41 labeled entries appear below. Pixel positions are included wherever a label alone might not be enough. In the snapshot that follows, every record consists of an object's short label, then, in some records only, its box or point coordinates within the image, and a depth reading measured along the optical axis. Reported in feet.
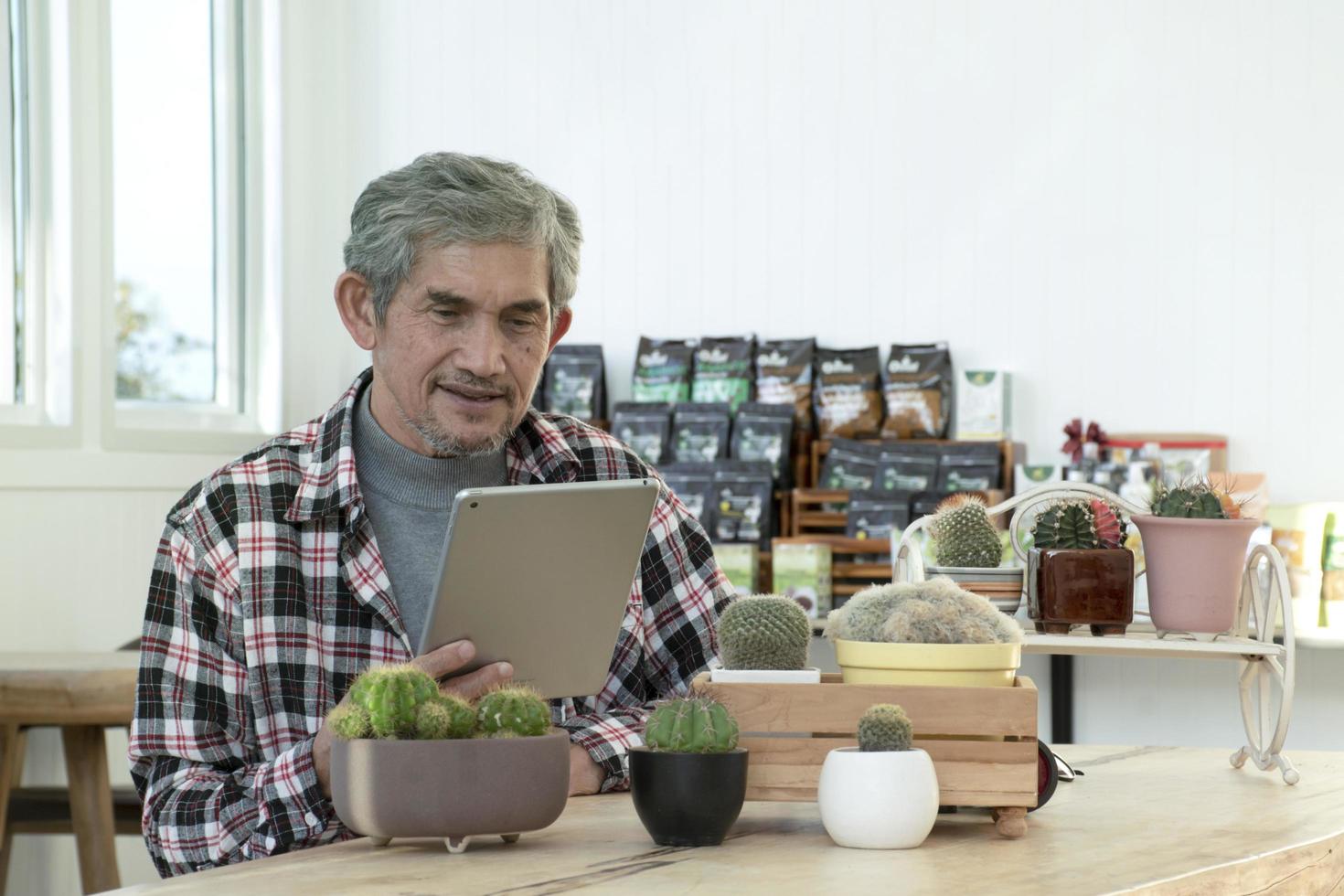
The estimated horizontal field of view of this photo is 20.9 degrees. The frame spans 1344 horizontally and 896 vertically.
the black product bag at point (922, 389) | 22.15
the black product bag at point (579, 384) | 23.83
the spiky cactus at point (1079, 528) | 9.62
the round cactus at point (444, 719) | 8.67
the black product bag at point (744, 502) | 22.17
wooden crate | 8.97
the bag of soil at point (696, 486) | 22.23
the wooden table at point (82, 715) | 16.65
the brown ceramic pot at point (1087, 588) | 9.59
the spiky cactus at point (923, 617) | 9.04
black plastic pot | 8.78
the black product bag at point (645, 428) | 23.02
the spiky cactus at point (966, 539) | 9.92
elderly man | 10.02
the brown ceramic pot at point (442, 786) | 8.67
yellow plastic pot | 9.01
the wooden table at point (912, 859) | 8.48
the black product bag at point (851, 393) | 22.51
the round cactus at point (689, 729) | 8.80
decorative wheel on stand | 9.78
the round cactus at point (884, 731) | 8.82
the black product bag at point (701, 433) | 22.77
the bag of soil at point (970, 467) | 21.35
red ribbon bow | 21.19
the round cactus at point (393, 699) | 8.67
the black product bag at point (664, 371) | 23.43
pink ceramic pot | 9.74
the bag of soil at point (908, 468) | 21.65
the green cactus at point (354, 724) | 8.69
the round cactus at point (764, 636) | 9.12
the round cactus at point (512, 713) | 8.74
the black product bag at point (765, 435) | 22.40
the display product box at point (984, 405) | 21.65
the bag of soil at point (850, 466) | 22.04
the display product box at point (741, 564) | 21.74
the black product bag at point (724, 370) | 23.09
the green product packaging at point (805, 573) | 21.23
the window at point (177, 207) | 22.55
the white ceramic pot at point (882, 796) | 8.78
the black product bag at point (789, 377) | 22.85
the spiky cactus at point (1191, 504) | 9.82
